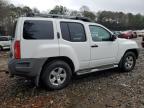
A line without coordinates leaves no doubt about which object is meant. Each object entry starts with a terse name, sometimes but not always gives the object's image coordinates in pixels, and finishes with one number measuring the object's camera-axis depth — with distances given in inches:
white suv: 108.0
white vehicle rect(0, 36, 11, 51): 424.4
